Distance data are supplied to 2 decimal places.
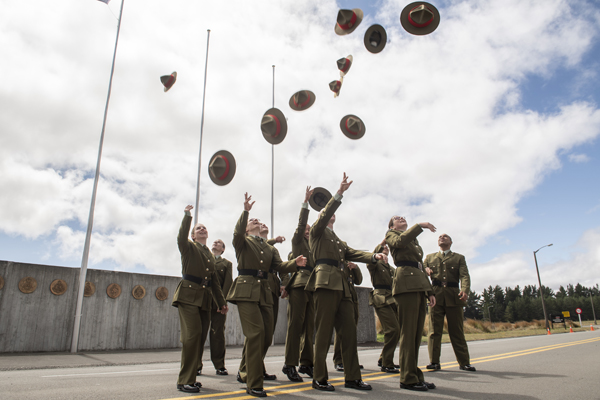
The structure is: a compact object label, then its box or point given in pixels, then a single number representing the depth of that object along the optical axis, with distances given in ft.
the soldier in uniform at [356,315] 21.80
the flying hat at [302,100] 38.79
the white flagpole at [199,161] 49.91
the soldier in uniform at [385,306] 20.74
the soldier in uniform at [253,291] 14.06
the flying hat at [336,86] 35.40
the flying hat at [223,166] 24.61
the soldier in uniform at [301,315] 19.01
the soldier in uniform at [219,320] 20.80
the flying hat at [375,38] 30.96
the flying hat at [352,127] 33.68
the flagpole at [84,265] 37.55
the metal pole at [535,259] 104.73
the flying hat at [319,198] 24.13
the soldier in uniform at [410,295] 15.01
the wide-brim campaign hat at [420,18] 25.38
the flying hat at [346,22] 31.55
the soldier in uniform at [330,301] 15.01
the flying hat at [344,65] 36.47
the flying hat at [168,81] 50.80
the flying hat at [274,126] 32.81
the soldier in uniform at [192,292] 14.97
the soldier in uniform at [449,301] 21.04
